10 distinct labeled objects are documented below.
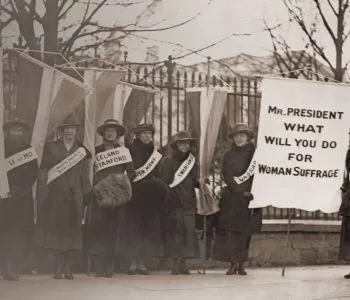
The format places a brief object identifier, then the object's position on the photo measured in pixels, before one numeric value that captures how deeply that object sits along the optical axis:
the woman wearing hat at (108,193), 13.20
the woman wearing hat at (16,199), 12.08
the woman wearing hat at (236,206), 14.64
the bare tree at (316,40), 20.00
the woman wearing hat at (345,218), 15.03
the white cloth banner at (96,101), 13.40
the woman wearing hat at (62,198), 12.73
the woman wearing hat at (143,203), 13.92
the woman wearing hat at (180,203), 14.35
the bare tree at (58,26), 10.18
